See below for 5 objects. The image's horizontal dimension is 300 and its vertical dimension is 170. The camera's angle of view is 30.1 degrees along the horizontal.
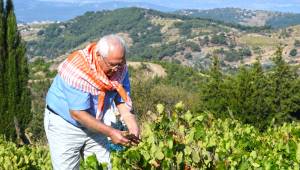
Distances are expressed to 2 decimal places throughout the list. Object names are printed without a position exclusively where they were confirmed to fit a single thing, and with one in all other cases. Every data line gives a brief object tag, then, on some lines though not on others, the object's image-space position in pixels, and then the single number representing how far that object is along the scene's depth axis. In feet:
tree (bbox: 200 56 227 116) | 126.82
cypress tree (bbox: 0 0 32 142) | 102.95
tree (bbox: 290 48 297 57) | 480.23
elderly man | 15.05
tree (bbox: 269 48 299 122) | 130.21
